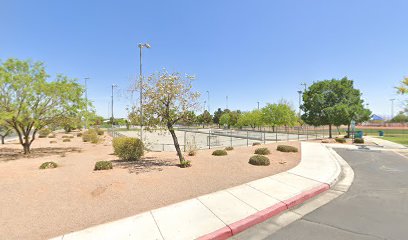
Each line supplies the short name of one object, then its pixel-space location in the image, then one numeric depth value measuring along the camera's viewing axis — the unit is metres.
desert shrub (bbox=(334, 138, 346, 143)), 27.38
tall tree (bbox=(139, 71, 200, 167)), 11.48
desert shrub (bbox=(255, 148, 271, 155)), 15.42
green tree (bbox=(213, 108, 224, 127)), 106.51
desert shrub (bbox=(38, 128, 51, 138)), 39.53
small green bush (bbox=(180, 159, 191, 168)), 11.63
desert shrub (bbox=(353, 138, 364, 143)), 26.93
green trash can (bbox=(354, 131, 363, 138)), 31.10
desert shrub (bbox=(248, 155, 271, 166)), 12.02
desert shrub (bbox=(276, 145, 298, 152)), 17.13
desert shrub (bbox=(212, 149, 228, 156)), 15.17
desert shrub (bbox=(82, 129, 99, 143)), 28.05
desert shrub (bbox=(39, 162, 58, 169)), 11.70
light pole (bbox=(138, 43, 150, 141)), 12.02
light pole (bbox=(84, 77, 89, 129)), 20.46
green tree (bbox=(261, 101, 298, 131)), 50.41
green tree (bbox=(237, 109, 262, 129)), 57.92
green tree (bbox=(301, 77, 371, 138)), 31.81
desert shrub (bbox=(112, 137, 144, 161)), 13.93
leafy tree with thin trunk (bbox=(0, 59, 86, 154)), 16.47
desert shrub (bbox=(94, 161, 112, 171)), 10.98
